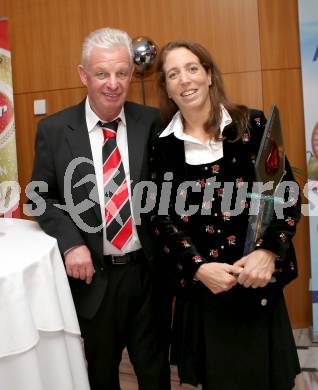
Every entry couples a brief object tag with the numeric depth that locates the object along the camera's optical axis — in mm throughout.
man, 1755
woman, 1517
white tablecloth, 1262
